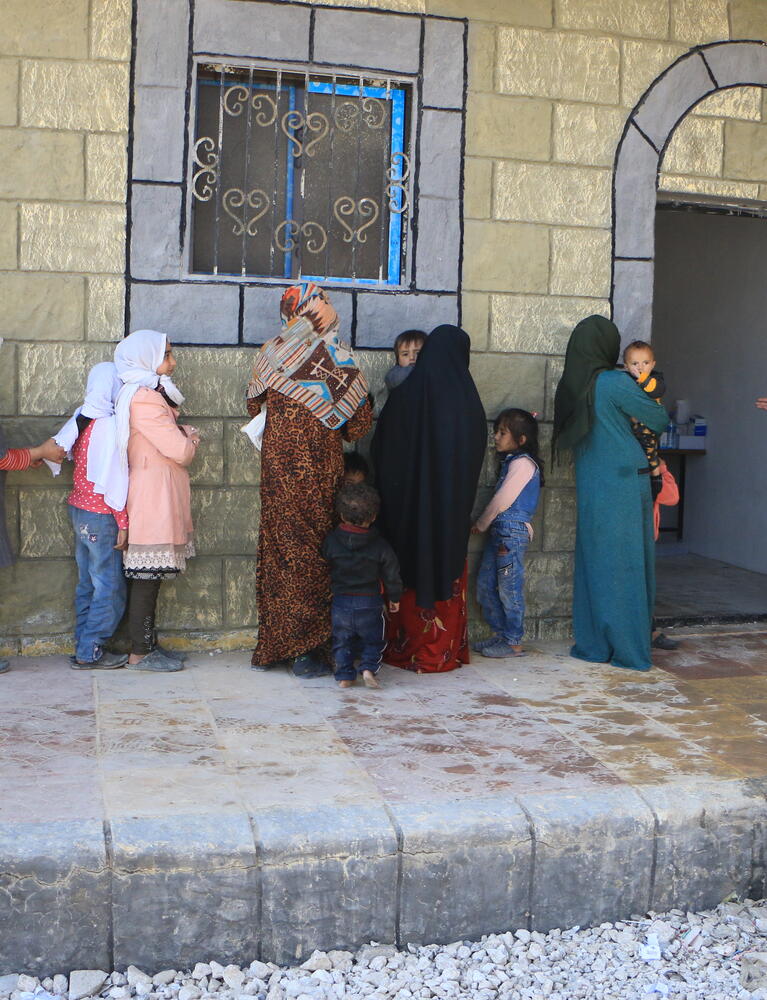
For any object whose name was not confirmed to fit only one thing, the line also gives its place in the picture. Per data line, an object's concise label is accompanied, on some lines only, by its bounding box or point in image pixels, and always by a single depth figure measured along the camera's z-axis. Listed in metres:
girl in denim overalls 5.49
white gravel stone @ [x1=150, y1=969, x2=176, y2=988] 3.09
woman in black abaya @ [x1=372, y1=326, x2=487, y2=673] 5.15
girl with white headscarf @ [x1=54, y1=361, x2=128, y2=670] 4.95
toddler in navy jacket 4.88
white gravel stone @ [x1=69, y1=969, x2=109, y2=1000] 3.01
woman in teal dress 5.40
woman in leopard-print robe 5.03
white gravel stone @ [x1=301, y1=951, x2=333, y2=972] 3.19
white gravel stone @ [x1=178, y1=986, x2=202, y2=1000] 3.01
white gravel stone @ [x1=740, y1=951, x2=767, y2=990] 3.16
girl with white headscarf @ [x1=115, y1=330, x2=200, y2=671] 4.92
